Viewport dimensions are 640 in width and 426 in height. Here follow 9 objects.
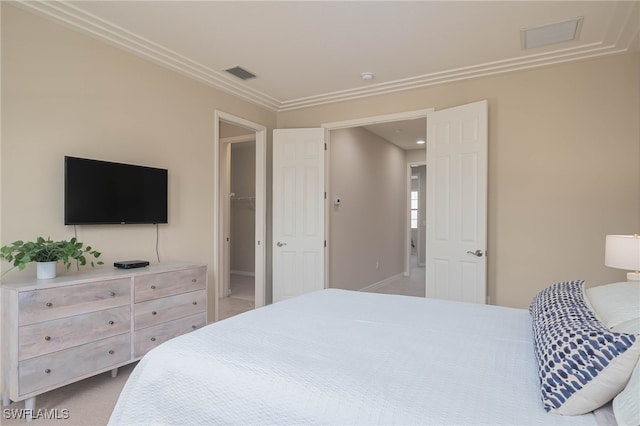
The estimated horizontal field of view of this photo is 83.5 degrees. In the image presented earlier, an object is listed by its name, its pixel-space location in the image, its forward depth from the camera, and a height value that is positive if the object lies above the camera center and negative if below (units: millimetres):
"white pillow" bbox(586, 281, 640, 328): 1271 -352
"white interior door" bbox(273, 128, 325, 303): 4371 +14
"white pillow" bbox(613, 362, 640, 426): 823 -460
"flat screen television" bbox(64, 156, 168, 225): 2584 +160
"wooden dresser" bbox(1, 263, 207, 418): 2064 -730
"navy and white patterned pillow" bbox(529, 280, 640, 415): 941 -419
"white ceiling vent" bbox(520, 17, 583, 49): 2707 +1426
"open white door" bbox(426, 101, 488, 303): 3422 +103
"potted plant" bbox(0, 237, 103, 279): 2166 -257
